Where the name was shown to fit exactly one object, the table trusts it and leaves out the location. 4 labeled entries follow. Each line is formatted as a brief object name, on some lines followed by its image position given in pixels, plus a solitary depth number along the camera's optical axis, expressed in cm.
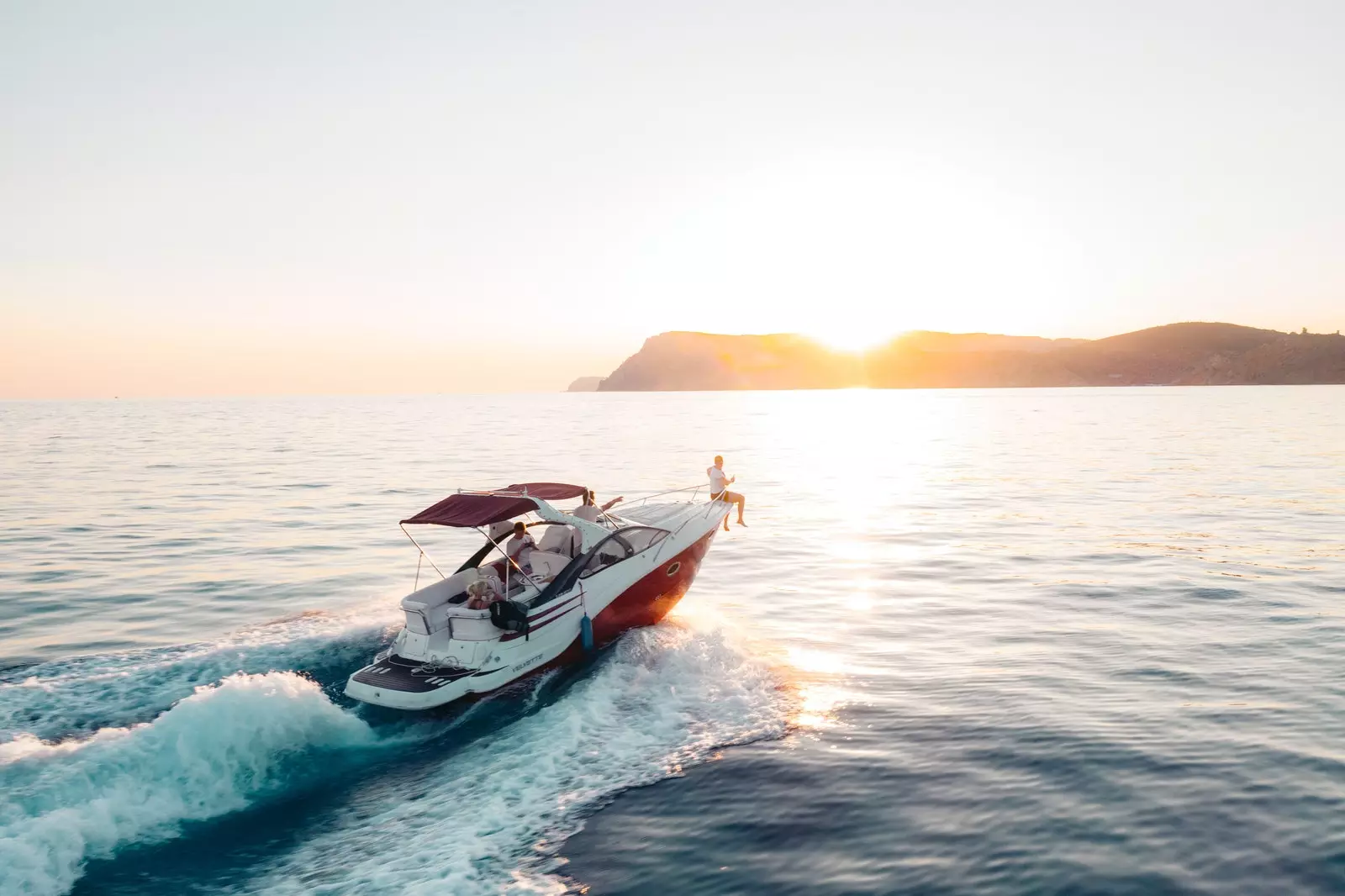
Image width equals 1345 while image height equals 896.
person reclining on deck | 1722
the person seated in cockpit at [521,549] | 1641
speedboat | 1349
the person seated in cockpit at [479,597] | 1408
